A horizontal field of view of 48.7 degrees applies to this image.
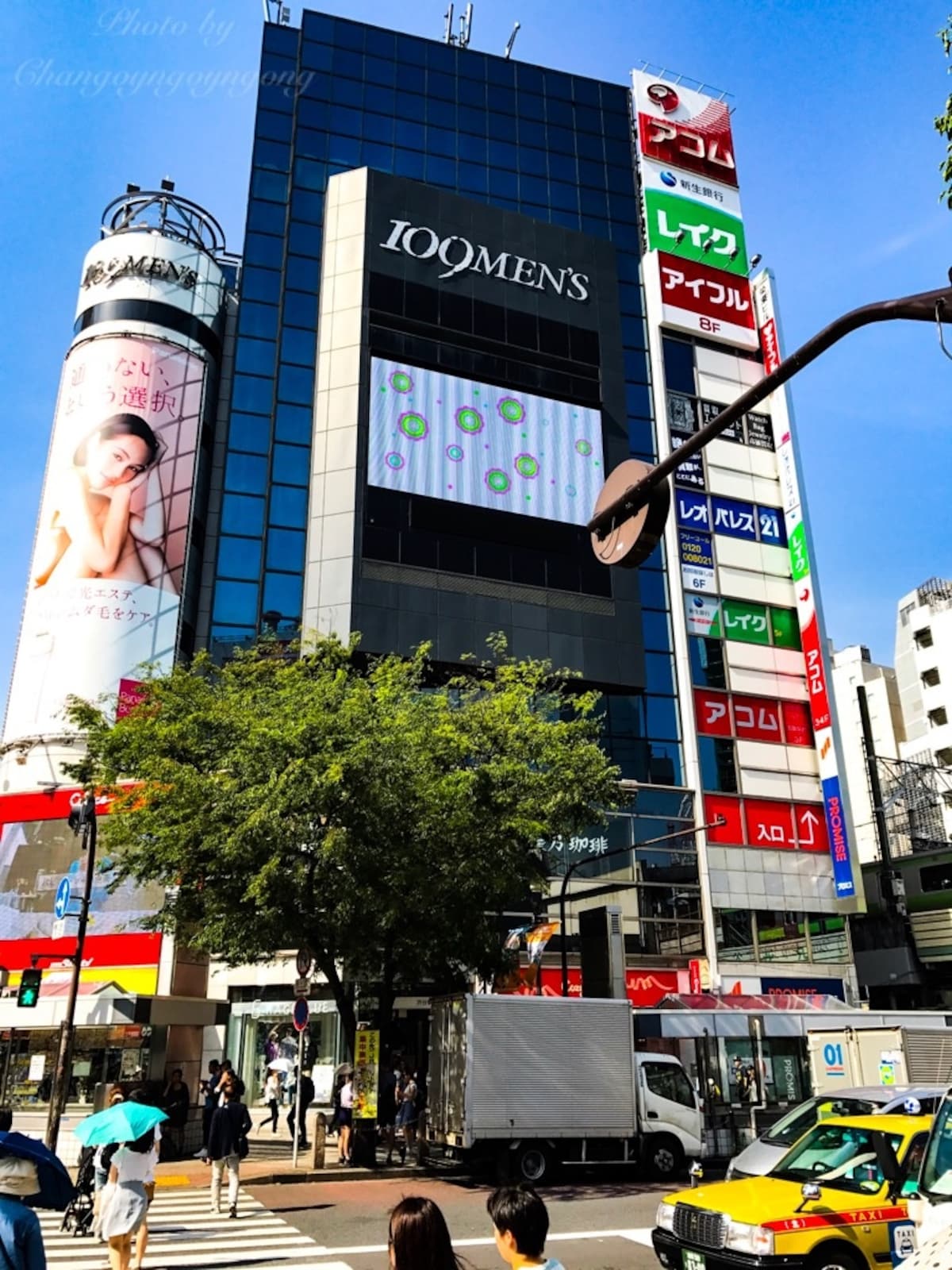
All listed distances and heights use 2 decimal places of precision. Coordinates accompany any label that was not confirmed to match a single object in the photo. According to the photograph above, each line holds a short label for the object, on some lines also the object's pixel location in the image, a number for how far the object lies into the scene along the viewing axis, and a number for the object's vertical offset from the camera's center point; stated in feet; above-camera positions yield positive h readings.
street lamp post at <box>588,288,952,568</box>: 14.84 +10.23
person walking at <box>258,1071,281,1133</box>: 88.33 -2.21
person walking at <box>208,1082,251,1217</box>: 46.14 -2.72
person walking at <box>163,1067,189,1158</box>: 72.28 -2.43
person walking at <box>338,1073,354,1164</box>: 65.51 -3.05
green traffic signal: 67.87 +4.91
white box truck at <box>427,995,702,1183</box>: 59.16 -1.23
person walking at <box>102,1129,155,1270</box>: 32.19 -3.76
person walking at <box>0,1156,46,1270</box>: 14.37 -1.89
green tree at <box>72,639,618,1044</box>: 62.23 +14.58
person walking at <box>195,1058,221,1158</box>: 67.31 -1.49
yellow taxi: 28.35 -3.95
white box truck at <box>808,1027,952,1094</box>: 59.93 +0.24
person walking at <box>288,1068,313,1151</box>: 65.51 -2.29
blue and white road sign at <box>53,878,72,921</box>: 75.15 +11.54
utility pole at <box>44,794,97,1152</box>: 64.75 +4.18
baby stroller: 45.27 -5.41
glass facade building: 131.03 +122.14
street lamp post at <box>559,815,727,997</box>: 81.55 +13.22
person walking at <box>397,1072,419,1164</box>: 70.38 -3.01
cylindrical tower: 116.26 +63.45
